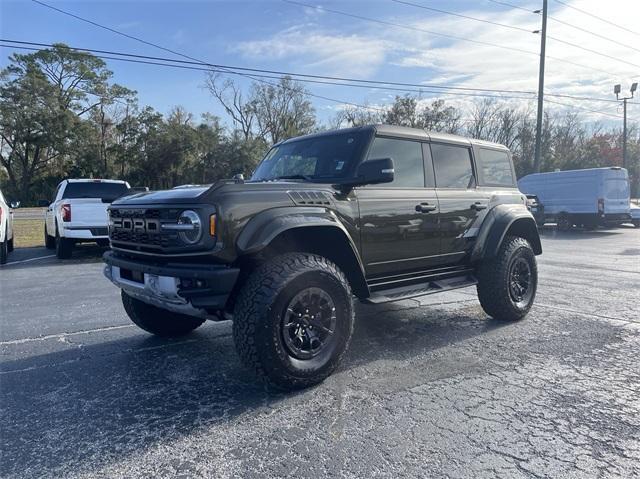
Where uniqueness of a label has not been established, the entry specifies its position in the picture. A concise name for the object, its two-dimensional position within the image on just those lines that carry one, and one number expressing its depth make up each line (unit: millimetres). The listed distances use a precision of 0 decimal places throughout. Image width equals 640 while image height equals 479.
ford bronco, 3195
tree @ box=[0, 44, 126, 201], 39688
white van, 17625
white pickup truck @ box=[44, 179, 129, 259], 9945
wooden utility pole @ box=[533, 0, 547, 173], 23875
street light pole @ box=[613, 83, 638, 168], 34344
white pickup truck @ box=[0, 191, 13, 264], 9352
